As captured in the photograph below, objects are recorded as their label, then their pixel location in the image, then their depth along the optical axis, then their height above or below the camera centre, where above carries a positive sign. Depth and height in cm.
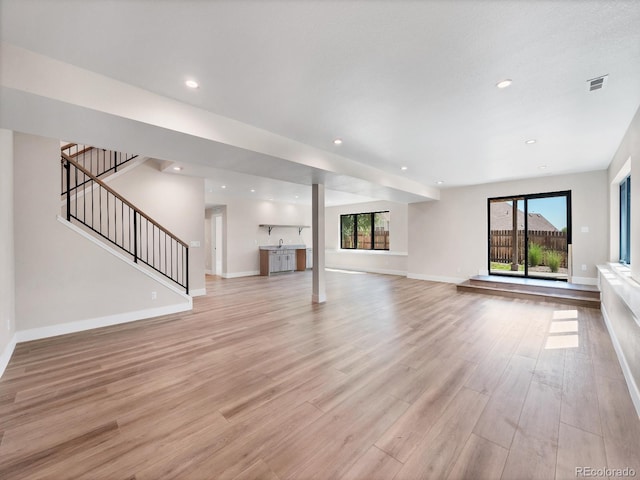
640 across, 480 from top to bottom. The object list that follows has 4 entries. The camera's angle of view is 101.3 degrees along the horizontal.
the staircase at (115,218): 473 +39
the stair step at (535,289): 509 -116
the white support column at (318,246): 548 -18
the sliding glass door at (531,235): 634 +5
